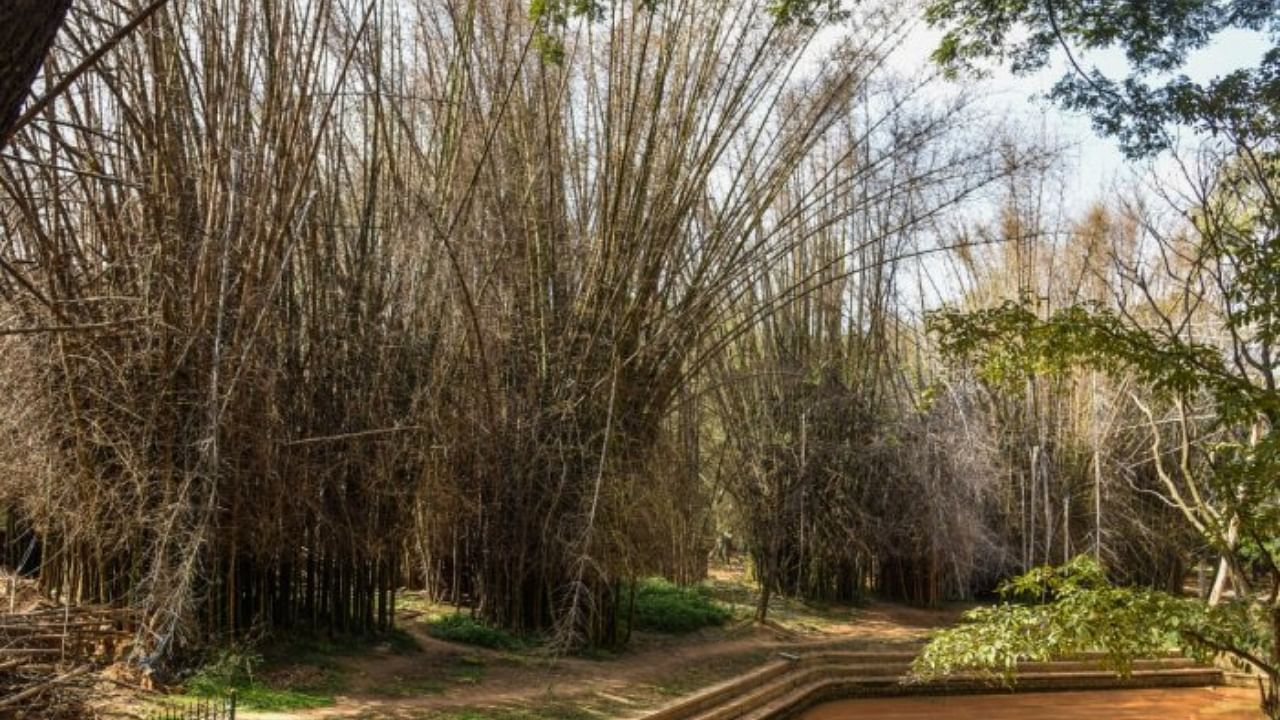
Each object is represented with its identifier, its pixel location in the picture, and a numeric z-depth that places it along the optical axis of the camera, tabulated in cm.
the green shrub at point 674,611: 888
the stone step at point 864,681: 697
